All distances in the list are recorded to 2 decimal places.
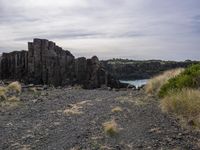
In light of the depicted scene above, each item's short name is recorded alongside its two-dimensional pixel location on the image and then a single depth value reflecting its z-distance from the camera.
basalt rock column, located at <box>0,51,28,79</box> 15.79
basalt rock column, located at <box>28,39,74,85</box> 15.42
